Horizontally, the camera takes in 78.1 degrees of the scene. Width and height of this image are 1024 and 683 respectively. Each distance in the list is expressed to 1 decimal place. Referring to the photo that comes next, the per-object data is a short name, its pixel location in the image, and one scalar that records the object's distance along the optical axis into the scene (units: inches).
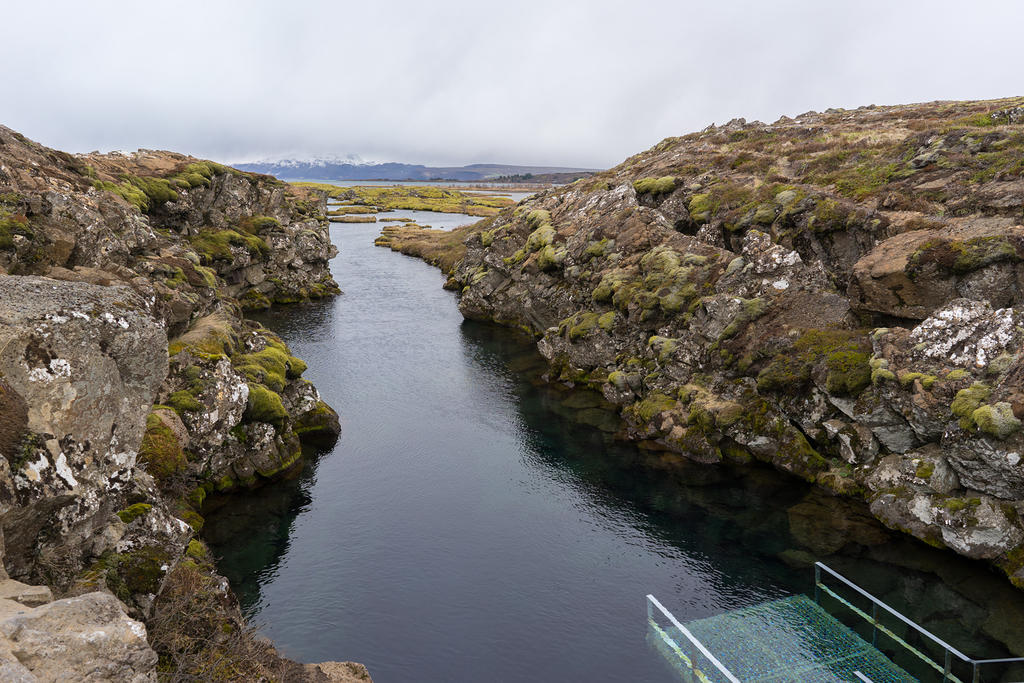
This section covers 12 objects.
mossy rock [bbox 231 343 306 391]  2062.0
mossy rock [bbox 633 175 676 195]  3312.0
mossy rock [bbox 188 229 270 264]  3676.2
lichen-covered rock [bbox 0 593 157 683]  536.4
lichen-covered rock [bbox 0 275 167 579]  706.2
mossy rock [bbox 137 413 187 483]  1425.9
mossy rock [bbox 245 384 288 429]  1907.0
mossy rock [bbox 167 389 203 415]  1689.2
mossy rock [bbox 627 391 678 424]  2230.6
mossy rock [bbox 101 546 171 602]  858.8
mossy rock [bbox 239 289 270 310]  4213.6
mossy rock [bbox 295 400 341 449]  2189.8
